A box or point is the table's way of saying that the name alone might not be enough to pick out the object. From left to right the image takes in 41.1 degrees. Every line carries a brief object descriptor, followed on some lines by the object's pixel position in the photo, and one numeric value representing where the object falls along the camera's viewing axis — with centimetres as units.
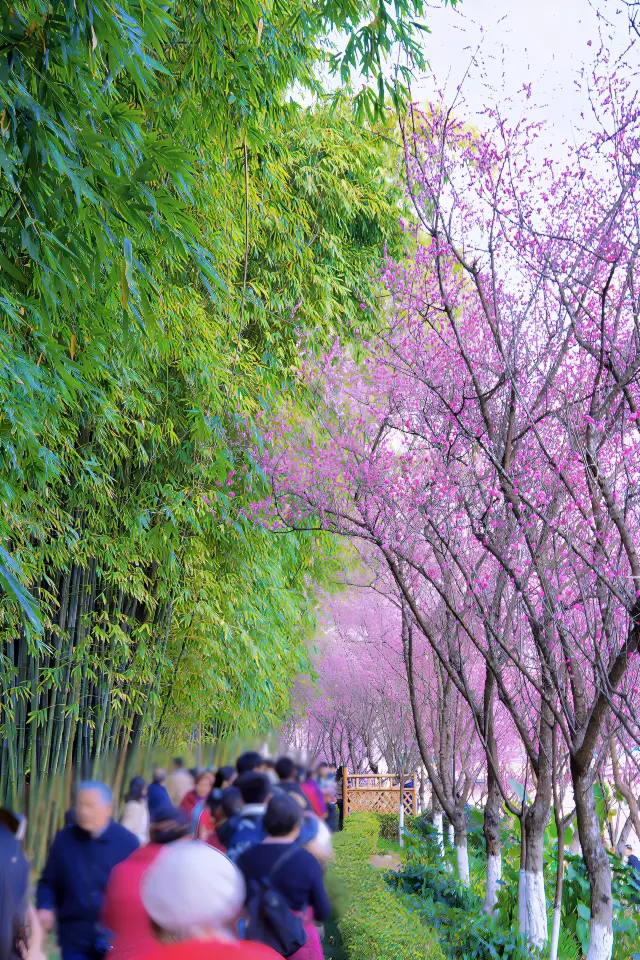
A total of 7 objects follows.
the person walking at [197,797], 480
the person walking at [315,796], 548
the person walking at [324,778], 777
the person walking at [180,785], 480
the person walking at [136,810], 463
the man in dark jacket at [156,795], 460
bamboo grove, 257
